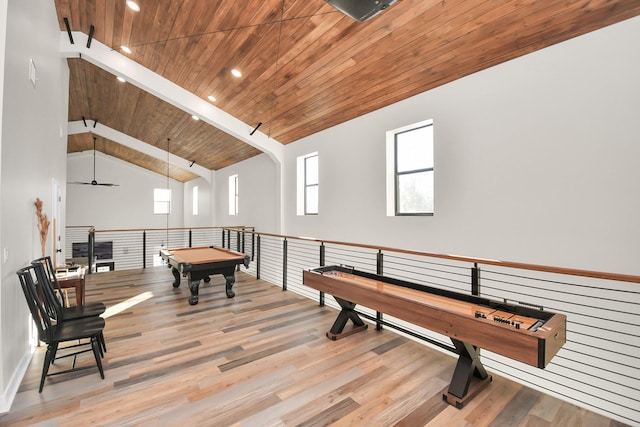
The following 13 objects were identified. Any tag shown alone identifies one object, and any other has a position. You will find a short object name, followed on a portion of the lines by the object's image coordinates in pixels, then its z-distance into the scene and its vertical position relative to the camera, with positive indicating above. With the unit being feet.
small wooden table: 10.73 -2.38
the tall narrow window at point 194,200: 41.96 +2.30
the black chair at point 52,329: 7.30 -3.02
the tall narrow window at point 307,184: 21.36 +2.33
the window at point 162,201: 43.09 +2.23
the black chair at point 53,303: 8.30 -2.49
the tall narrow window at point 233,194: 32.22 +2.39
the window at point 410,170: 13.94 +2.26
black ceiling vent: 6.59 +4.76
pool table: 13.51 -2.29
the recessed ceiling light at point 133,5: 12.48 +9.00
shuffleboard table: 5.64 -2.35
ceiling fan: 38.05 +6.59
